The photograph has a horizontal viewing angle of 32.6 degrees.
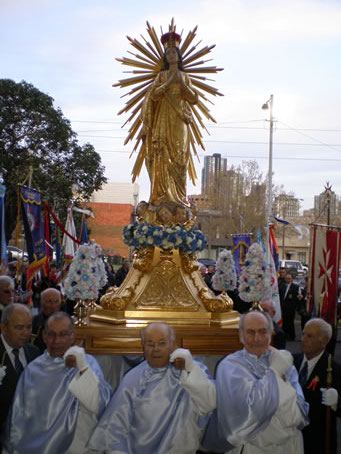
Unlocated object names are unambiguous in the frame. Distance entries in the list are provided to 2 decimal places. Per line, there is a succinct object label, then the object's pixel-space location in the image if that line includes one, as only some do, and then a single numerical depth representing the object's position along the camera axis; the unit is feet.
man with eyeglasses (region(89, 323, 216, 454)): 12.09
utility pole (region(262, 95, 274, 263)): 92.17
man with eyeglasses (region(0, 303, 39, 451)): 14.12
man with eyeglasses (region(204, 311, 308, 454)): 12.15
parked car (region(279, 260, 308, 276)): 109.09
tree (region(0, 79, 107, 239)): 74.90
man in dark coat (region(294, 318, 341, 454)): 14.80
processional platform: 22.61
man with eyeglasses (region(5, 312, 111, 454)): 12.38
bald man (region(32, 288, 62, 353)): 21.63
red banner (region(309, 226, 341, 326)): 22.09
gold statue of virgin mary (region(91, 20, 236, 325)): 23.82
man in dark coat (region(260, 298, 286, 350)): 22.27
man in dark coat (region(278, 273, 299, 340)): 45.34
